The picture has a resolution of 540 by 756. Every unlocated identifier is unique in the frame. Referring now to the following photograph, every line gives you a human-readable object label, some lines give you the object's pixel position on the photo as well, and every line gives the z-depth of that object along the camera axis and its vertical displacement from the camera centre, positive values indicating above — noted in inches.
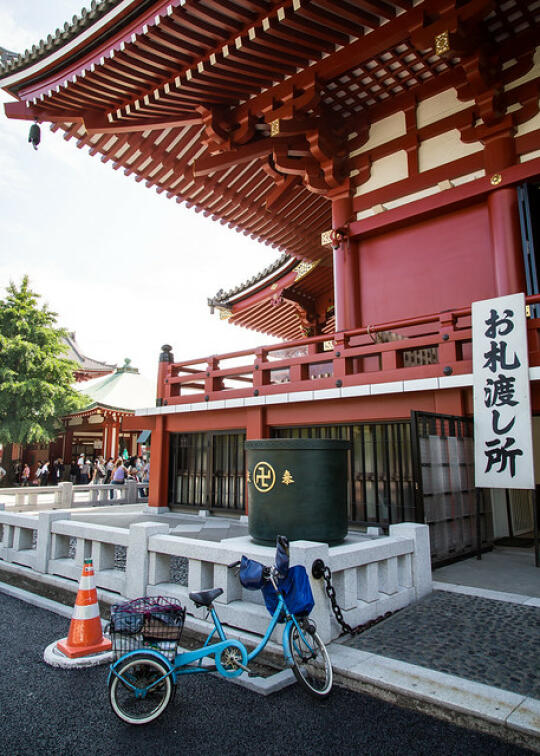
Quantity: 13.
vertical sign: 225.9 +26.9
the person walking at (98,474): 940.6 -37.1
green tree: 863.1 +147.8
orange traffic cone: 144.3 -50.9
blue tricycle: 111.5 -48.6
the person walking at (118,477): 665.4 -30.9
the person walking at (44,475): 970.8 -41.2
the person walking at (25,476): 939.3 -40.6
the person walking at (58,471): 1044.5 -36.0
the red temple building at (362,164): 264.4 +204.3
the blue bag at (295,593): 125.4 -35.7
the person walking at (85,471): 1044.5 -36.4
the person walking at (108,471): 919.3 -31.6
